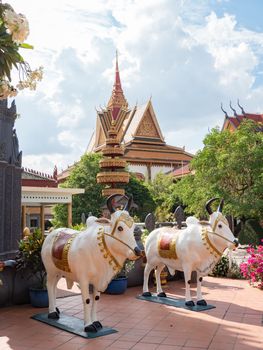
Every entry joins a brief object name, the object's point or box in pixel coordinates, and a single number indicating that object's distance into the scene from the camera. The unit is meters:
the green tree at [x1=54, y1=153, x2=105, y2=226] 25.78
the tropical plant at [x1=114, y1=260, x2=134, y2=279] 8.98
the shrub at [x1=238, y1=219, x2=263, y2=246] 19.51
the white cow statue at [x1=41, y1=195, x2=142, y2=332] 5.87
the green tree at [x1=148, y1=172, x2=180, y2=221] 26.09
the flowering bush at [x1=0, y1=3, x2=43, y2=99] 2.16
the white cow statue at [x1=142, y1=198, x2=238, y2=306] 7.30
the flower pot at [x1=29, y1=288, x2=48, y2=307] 7.52
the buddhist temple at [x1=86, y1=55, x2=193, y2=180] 40.25
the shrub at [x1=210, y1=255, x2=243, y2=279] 10.53
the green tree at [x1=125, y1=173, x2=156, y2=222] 27.48
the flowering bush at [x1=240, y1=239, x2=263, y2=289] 9.05
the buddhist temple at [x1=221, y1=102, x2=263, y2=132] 32.56
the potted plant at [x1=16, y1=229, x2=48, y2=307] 7.48
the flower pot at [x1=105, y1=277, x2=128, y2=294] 8.72
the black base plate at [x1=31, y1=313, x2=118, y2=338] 5.88
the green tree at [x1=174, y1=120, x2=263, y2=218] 17.88
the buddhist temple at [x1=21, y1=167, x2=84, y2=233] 19.61
